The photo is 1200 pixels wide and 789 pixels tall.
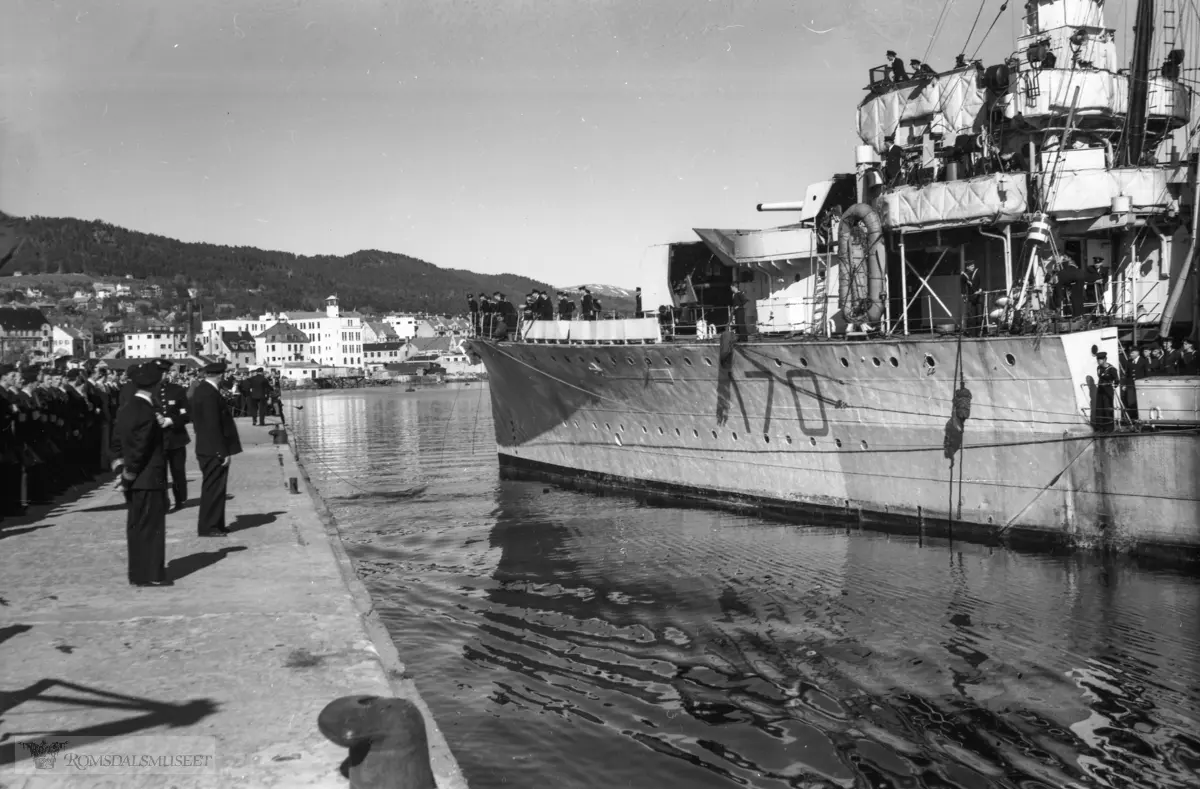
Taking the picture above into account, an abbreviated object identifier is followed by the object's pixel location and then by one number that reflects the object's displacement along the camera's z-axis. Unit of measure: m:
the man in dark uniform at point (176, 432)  11.29
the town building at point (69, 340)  146.88
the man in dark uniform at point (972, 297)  17.08
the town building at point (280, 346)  176.25
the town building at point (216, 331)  172.50
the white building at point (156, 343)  172.25
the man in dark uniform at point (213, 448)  10.63
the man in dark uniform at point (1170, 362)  15.68
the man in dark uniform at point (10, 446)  11.84
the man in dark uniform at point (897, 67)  20.38
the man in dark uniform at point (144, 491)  8.09
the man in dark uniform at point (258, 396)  36.25
